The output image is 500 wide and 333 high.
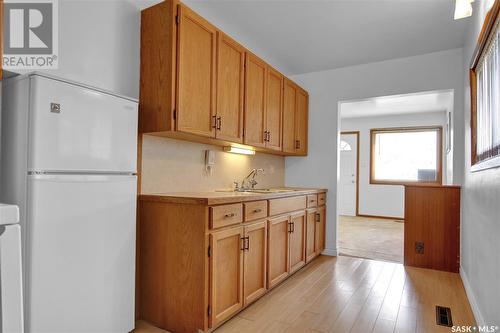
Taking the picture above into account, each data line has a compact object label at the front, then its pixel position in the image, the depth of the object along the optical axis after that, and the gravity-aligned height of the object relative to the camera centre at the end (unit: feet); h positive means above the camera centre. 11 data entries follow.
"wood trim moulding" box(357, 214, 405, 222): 22.82 -3.86
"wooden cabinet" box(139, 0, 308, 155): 6.75 +2.18
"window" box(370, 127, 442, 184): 22.06 +0.99
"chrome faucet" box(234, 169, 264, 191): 10.80 -0.61
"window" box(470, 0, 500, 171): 5.53 +1.64
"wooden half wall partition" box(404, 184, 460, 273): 11.10 -2.25
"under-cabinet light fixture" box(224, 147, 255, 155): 10.10 +0.55
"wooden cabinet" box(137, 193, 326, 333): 6.35 -2.20
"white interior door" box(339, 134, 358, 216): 24.77 -0.48
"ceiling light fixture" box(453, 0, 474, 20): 5.18 +2.81
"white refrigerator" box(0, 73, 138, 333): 4.71 -0.55
